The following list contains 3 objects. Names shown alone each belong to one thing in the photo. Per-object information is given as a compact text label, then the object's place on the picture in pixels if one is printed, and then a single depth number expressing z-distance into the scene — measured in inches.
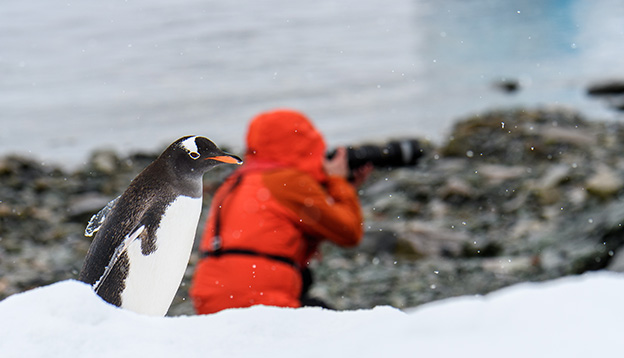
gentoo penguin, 268.4
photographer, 454.8
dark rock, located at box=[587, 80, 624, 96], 1742.8
